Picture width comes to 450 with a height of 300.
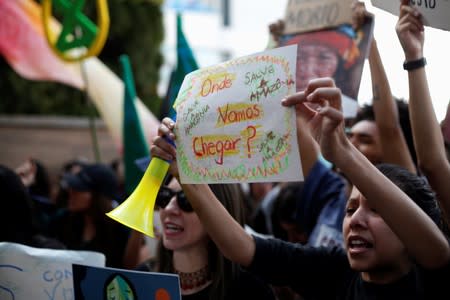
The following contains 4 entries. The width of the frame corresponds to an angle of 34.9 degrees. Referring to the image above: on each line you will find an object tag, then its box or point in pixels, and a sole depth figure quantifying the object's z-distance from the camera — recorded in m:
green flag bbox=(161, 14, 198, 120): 3.57
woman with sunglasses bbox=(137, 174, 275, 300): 2.51
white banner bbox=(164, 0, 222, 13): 23.88
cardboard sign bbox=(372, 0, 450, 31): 2.20
